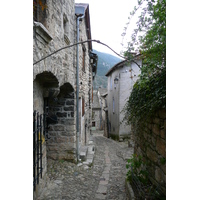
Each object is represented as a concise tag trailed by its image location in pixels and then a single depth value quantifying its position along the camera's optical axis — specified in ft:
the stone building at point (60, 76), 9.04
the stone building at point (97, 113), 79.71
